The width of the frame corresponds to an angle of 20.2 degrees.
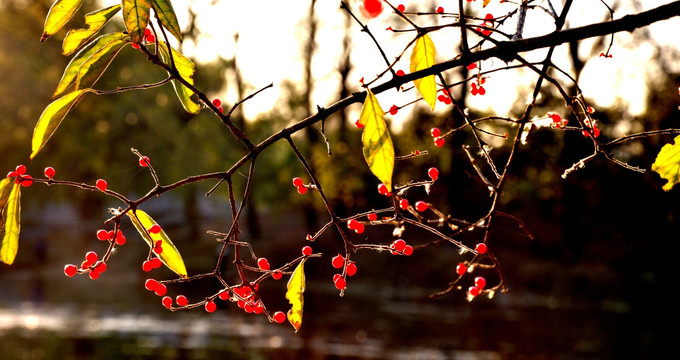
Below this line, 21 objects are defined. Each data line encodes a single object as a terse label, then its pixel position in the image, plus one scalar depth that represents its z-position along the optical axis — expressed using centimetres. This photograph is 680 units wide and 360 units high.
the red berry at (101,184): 106
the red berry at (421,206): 118
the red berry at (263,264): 114
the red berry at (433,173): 114
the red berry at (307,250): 109
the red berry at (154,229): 105
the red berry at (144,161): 108
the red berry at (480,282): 128
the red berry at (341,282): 110
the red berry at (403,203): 109
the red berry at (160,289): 115
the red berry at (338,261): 115
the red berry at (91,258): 113
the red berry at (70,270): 114
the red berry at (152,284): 115
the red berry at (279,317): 111
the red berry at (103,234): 112
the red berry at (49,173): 106
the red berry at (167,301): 114
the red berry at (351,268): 108
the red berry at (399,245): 110
